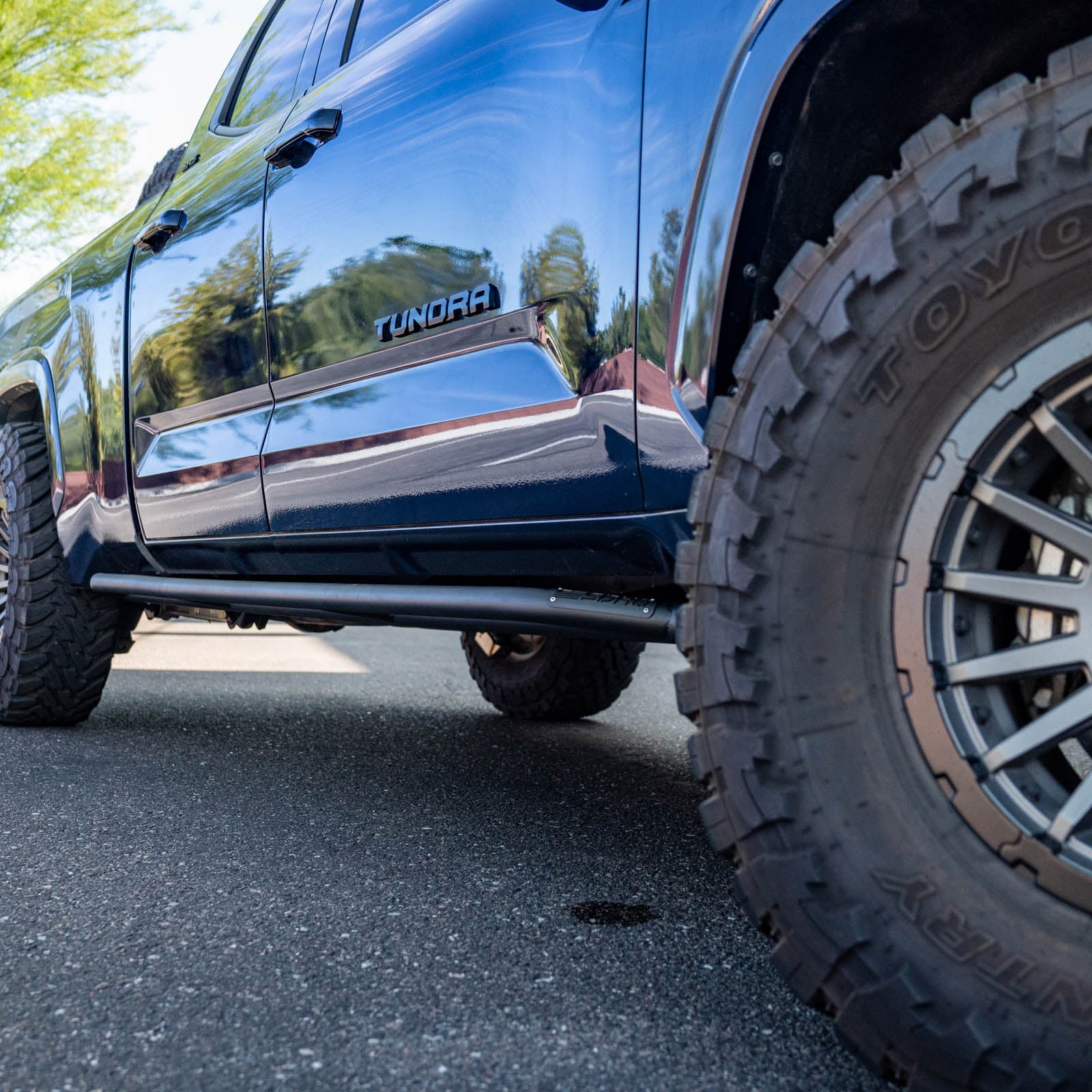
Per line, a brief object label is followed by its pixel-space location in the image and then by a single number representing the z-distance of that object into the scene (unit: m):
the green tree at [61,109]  13.12
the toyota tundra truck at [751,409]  1.01
